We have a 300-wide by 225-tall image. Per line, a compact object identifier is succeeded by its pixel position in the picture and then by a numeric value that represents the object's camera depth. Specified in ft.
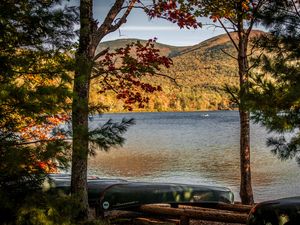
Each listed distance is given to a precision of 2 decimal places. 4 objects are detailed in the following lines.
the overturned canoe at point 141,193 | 30.71
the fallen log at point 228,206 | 30.61
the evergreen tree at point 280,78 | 18.08
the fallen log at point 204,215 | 25.38
